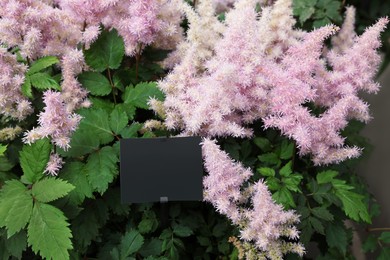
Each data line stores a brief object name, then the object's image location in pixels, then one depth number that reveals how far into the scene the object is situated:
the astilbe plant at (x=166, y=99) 0.84
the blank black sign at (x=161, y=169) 0.89
